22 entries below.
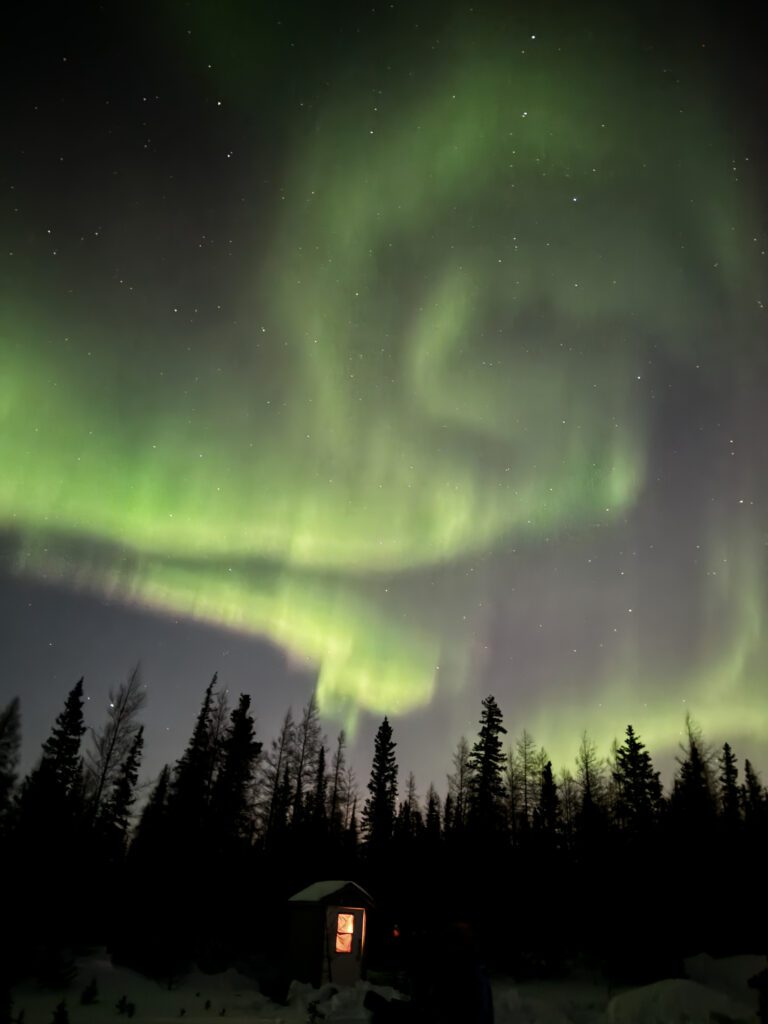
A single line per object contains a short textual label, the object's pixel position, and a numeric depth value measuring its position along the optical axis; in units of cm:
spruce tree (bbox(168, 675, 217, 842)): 3338
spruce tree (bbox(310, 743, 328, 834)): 4253
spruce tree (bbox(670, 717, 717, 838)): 3884
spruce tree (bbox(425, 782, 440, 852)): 4143
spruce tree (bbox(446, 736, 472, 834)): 5650
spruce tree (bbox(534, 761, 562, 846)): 3921
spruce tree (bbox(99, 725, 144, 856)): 3688
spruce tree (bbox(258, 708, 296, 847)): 4247
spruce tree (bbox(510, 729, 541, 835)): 5674
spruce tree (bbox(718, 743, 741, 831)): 5069
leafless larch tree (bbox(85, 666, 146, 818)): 3712
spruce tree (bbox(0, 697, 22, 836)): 3988
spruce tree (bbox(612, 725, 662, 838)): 4803
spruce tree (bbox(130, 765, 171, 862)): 3259
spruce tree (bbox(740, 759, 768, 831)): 4235
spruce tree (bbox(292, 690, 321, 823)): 4669
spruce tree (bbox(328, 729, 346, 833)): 5290
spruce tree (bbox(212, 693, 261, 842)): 3647
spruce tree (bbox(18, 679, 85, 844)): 2269
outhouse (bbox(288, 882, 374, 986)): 2456
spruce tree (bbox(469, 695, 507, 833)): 4322
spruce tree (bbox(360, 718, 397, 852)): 5094
